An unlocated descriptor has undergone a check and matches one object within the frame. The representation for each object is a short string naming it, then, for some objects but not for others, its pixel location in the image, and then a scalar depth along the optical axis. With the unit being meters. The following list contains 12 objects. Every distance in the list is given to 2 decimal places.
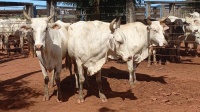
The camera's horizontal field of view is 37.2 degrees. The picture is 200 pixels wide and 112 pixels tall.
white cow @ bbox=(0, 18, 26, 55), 14.72
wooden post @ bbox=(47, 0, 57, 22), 11.83
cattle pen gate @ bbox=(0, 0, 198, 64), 11.93
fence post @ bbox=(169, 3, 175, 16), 12.78
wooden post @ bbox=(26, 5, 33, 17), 12.74
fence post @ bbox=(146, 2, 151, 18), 11.45
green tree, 11.90
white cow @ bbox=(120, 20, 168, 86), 8.04
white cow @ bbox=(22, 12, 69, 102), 5.76
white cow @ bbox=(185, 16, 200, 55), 11.46
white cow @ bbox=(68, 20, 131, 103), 6.46
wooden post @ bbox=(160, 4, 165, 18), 13.04
